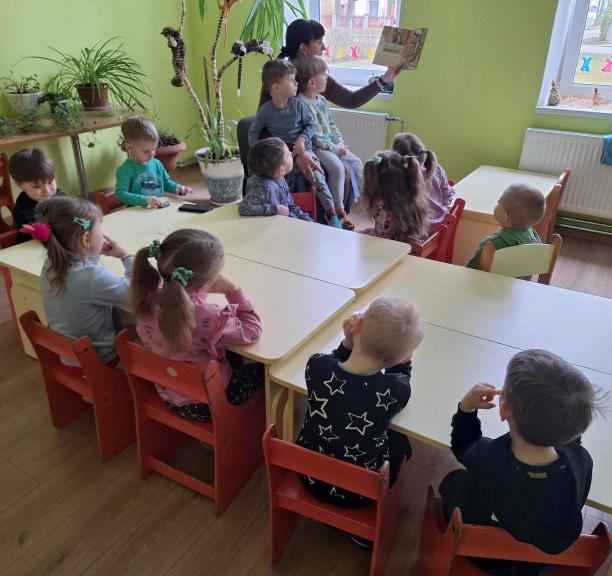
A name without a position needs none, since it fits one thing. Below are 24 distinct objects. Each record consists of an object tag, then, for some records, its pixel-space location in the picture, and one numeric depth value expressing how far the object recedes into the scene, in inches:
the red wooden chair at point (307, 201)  109.9
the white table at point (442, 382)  49.6
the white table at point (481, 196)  115.3
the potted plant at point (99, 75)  149.7
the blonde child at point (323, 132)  120.2
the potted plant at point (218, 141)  118.0
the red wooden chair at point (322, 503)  46.8
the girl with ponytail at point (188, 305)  56.0
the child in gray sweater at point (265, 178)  97.4
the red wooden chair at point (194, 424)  58.7
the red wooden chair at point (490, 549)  41.8
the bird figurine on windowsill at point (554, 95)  145.9
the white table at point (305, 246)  78.2
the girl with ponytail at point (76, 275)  65.5
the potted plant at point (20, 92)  139.9
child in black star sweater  49.4
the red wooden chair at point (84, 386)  65.9
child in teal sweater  103.9
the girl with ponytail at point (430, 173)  101.5
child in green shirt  81.0
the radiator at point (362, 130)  168.7
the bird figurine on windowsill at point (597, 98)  144.3
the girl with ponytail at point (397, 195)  90.7
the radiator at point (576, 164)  140.3
